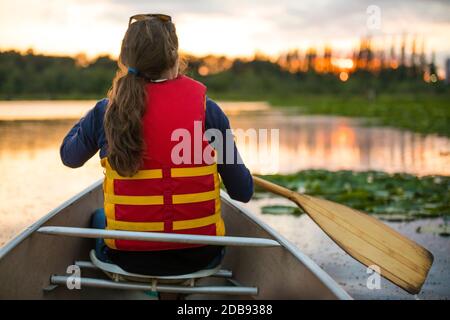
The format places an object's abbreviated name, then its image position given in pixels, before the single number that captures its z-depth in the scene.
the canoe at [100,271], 2.22
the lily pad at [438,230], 4.48
